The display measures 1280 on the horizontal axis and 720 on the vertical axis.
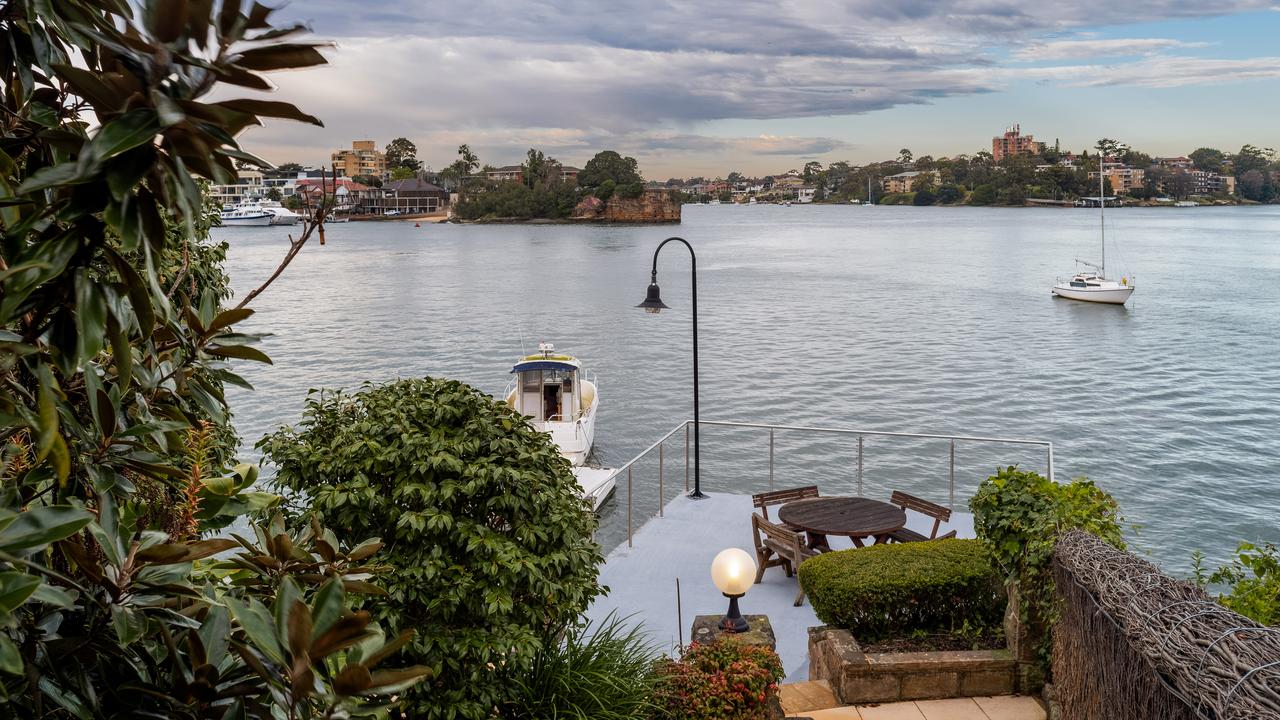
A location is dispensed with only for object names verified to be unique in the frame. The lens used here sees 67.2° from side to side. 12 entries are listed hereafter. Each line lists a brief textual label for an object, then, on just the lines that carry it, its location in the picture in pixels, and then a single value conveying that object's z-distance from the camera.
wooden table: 9.64
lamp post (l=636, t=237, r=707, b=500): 13.09
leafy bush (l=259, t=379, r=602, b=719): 4.84
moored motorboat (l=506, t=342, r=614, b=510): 22.19
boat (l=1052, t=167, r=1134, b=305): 51.97
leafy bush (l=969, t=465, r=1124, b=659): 6.12
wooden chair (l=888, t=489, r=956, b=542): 9.98
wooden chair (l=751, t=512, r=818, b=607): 9.36
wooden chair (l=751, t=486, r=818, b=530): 11.11
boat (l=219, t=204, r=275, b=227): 122.25
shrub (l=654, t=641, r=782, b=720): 5.39
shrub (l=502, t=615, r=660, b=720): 5.03
